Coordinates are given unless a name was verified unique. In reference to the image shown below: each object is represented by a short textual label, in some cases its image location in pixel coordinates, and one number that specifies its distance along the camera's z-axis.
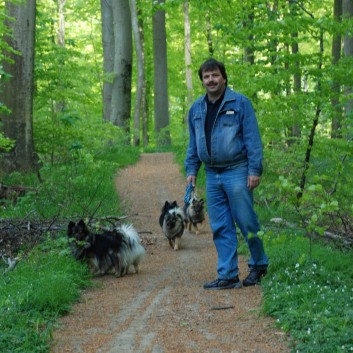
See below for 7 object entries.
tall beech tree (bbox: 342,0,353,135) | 16.92
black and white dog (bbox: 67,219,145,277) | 8.06
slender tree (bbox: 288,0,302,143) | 10.62
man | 6.62
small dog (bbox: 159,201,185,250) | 10.20
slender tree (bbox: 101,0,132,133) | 24.95
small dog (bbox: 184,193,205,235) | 11.33
